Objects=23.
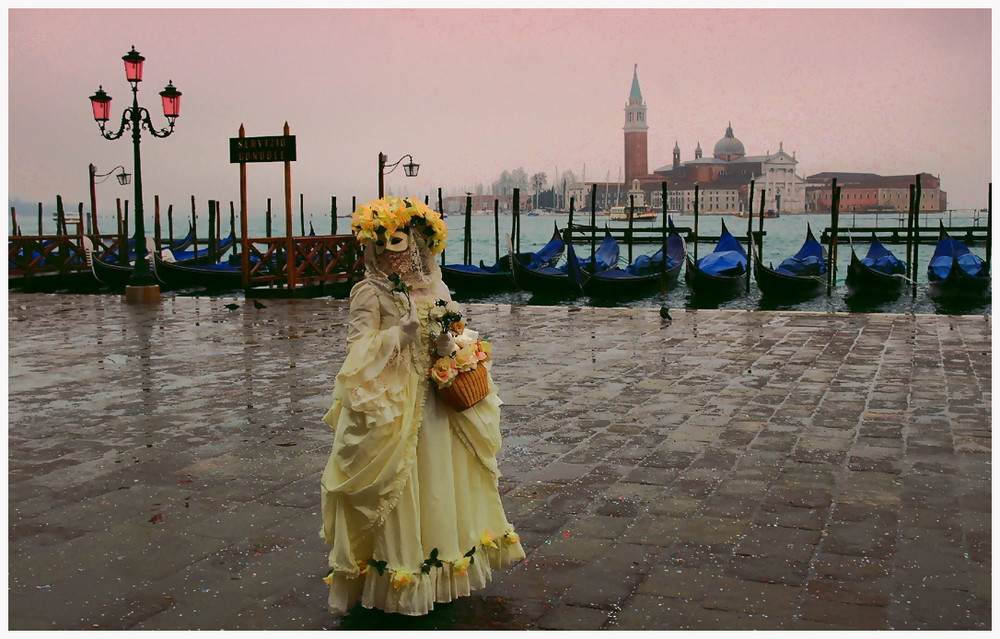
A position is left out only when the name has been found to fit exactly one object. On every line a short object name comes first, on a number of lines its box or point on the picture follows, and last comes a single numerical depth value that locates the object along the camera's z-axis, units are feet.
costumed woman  9.57
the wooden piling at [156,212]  99.06
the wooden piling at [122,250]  75.66
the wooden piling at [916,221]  74.44
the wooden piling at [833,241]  78.38
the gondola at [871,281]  77.41
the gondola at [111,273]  69.92
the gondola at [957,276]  74.28
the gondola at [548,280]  74.49
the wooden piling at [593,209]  96.12
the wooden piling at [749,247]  76.93
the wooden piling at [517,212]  86.25
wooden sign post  47.44
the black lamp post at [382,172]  55.87
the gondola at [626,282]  73.67
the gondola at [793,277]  76.54
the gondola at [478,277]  74.90
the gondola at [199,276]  67.36
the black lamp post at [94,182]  78.23
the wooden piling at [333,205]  91.61
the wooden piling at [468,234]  87.81
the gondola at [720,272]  78.18
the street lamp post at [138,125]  41.91
